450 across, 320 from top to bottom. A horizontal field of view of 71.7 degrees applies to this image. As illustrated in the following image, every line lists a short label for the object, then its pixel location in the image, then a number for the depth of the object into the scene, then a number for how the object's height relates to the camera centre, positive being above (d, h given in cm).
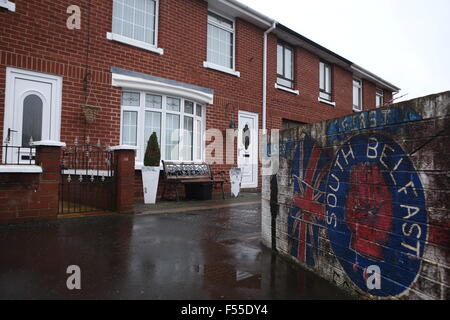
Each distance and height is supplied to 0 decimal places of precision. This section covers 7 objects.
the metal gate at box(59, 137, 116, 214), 595 -24
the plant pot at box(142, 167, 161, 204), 714 -29
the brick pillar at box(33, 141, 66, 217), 486 -9
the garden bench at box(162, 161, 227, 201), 770 -11
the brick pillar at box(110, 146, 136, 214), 584 -15
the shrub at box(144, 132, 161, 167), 723 +36
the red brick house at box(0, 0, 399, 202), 643 +257
